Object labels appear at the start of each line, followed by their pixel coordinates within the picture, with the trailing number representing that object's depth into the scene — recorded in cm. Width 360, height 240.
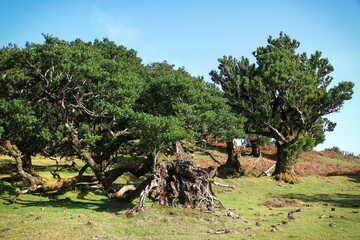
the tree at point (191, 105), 2002
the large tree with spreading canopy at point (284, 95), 2917
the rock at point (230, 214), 1304
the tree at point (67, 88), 1579
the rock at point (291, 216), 1263
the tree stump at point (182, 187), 1440
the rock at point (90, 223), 1050
